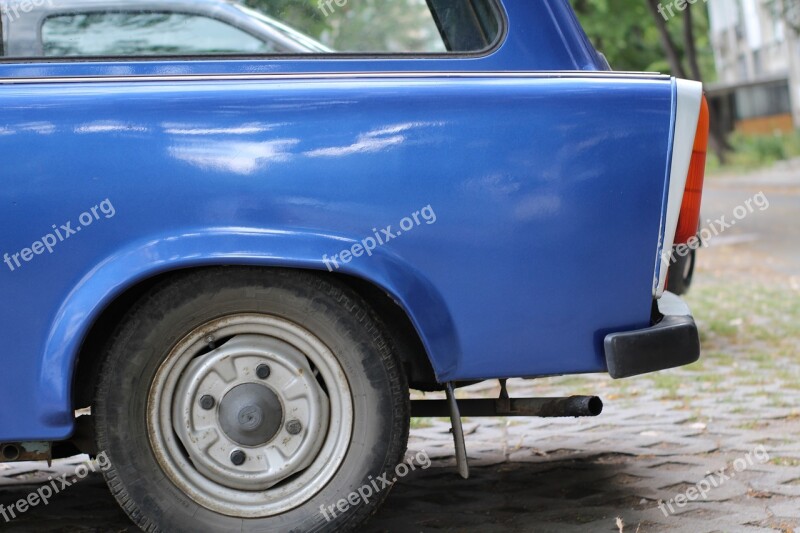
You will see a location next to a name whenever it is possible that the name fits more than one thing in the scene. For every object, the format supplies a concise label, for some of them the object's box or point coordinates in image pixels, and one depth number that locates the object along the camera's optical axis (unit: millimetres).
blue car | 4883
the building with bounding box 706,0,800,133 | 75403
